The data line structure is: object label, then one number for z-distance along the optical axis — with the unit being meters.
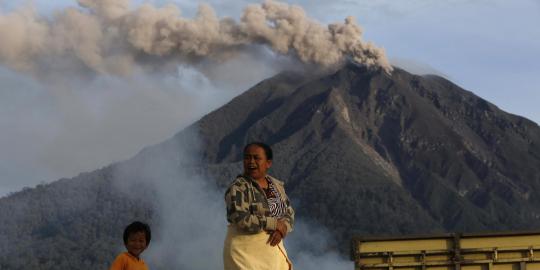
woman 10.27
